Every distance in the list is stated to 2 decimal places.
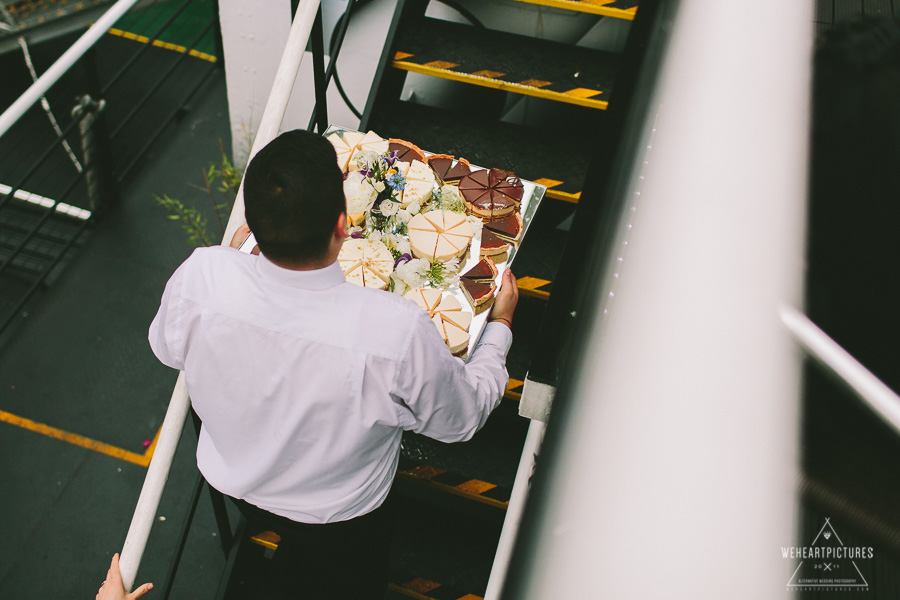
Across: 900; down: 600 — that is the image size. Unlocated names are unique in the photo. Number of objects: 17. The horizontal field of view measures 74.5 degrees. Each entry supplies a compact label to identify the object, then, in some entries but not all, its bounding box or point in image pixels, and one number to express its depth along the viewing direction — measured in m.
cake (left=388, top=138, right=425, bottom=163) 2.06
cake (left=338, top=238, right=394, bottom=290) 1.74
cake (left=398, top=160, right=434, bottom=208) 1.95
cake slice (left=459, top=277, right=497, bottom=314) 1.73
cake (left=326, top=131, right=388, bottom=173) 1.98
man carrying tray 1.07
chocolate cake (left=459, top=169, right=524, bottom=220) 1.94
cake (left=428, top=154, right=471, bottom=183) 2.05
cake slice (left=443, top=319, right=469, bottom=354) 1.62
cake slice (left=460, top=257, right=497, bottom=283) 1.79
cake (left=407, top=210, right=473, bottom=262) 1.80
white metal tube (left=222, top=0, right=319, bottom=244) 1.78
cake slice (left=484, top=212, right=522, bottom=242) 1.91
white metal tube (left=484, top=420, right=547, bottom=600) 0.92
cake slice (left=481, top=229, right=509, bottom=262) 1.86
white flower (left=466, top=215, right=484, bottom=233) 1.90
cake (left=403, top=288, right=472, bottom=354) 1.63
